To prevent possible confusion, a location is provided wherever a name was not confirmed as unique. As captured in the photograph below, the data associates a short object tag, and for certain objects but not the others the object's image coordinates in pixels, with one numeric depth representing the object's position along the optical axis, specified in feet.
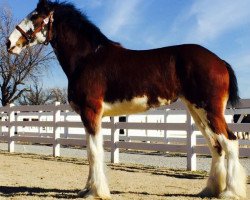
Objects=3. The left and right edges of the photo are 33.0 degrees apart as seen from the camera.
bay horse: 18.60
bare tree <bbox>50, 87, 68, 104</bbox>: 261.59
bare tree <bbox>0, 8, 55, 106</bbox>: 127.65
